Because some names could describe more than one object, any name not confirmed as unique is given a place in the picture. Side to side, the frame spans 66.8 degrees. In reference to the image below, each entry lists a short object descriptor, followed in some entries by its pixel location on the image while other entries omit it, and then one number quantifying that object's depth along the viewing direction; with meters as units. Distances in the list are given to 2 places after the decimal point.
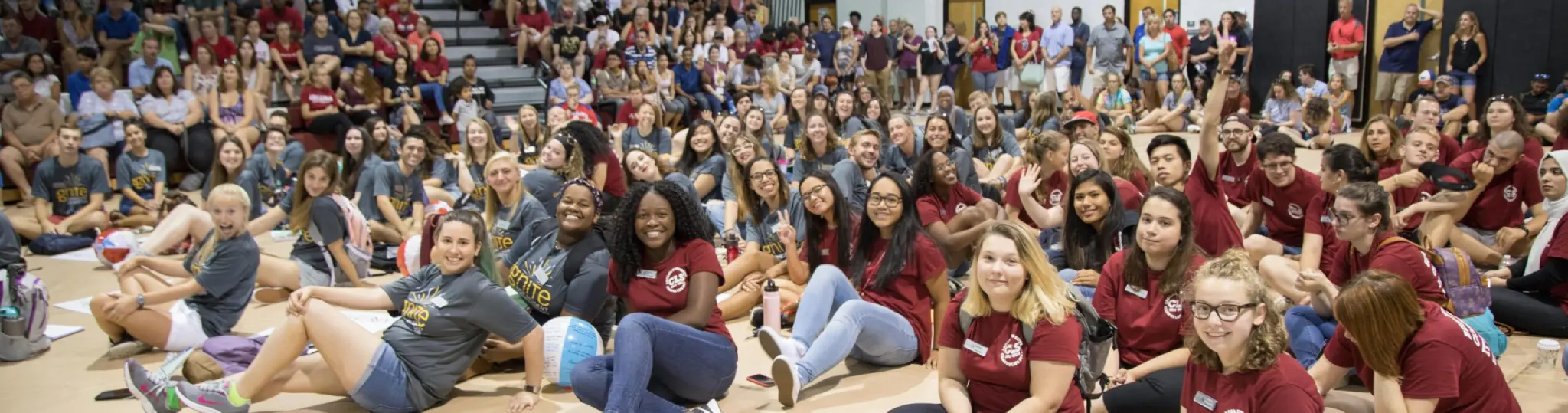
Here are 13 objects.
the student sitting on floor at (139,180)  8.73
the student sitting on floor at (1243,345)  2.79
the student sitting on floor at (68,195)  8.29
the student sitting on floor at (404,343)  4.03
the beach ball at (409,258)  5.96
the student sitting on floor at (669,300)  4.05
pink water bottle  5.05
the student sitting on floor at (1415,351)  3.05
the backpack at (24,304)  5.30
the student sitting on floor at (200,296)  4.94
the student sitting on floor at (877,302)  4.35
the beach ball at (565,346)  4.59
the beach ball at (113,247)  7.37
